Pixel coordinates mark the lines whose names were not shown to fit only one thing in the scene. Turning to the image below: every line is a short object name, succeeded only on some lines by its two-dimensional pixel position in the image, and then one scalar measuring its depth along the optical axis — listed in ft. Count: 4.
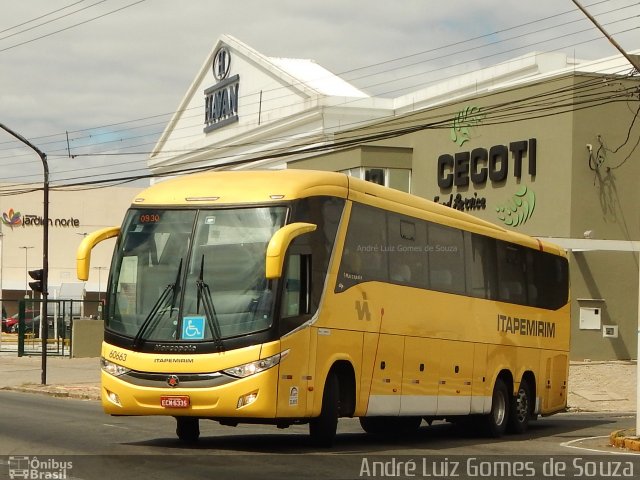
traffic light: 108.88
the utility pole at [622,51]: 60.69
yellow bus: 47.62
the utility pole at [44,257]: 109.19
